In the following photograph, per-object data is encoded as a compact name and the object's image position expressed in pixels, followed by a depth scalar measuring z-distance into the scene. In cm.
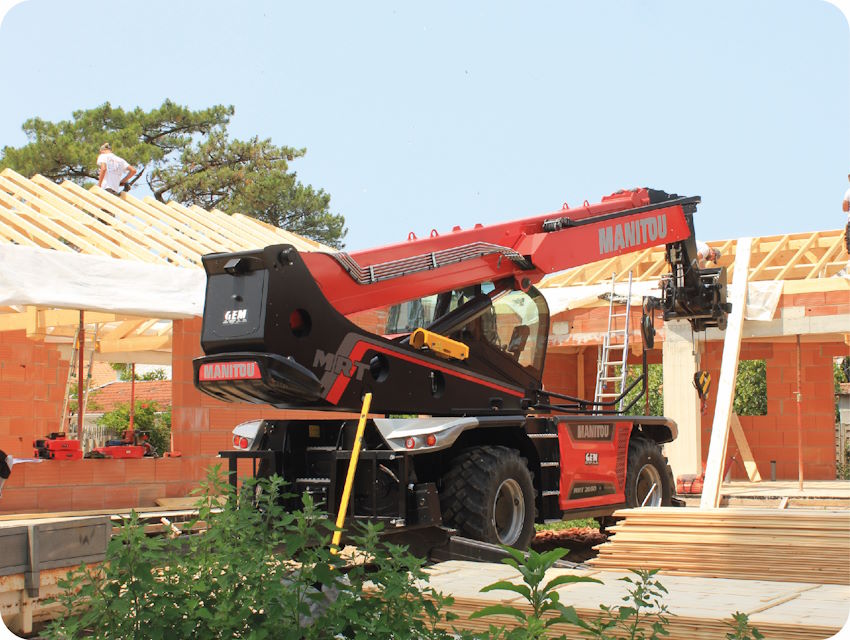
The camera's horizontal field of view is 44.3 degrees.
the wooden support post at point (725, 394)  1057
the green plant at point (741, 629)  378
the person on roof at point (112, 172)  1703
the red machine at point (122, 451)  1295
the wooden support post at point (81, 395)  1265
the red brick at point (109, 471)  1211
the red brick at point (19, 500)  1117
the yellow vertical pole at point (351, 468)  741
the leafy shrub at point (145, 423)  2748
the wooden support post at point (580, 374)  2145
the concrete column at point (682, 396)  1608
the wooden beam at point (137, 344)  1705
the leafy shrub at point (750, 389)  3978
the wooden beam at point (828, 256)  1669
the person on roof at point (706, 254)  1633
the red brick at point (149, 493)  1259
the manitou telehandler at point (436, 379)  774
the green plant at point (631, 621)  386
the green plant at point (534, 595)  354
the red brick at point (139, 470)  1245
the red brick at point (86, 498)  1185
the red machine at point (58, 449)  1188
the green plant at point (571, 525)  1267
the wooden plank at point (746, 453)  1880
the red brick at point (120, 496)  1219
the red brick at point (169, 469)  1284
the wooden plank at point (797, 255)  1692
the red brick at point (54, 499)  1154
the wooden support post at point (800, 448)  1488
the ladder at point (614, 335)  1610
